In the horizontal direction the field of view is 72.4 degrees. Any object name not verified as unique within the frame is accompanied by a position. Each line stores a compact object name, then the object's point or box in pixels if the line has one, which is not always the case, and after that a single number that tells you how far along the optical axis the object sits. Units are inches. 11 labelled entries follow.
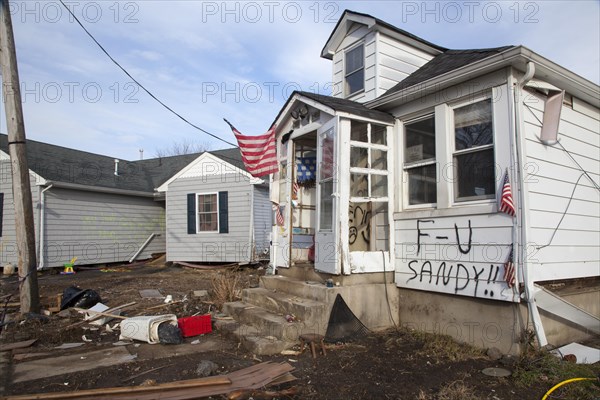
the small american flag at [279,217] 292.4
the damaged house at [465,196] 192.4
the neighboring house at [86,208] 537.3
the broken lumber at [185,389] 145.7
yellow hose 143.3
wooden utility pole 266.2
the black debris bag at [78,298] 287.7
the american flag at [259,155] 291.8
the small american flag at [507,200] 186.4
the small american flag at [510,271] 183.9
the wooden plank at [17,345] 210.0
